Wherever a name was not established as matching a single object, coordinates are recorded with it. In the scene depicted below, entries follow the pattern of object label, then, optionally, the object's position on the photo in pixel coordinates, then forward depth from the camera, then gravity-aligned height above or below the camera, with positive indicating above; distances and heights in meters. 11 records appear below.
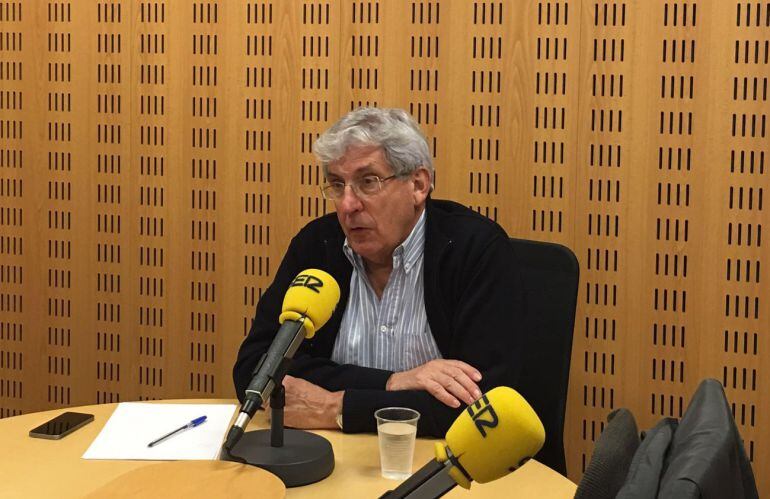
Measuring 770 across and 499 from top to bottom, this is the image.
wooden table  1.68 -0.51
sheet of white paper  1.96 -0.48
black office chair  2.60 -0.32
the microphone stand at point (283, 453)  1.81 -0.47
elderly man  2.43 -0.15
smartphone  2.07 -0.48
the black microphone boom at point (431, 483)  1.32 -0.37
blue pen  2.02 -0.47
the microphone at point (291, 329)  1.63 -0.21
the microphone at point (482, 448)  1.33 -0.32
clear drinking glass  1.84 -0.43
